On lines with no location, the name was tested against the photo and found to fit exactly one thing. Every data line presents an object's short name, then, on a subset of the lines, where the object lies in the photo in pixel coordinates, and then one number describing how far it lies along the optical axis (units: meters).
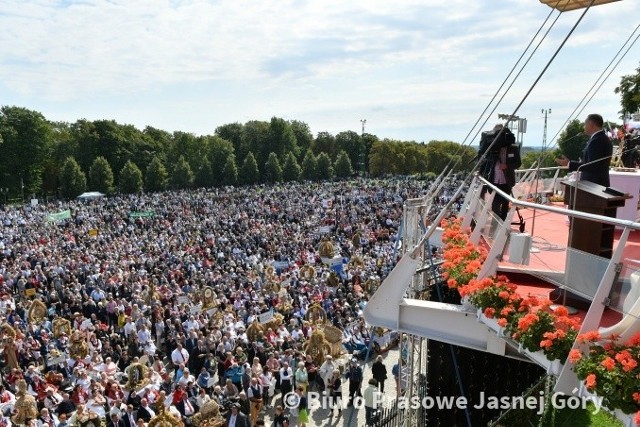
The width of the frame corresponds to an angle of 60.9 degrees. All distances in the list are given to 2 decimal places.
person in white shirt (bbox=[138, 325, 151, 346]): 14.38
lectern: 4.94
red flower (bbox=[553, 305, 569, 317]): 4.59
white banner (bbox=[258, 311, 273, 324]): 15.26
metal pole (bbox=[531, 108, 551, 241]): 9.22
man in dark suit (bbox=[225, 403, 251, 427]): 9.95
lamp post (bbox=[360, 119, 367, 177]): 92.11
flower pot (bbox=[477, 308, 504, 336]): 5.42
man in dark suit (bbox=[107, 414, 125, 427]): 9.98
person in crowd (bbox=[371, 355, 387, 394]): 12.45
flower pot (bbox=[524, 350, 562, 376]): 4.59
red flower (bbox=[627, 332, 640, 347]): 3.73
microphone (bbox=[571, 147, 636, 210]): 5.33
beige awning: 9.75
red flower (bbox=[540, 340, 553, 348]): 4.40
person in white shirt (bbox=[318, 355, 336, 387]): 12.46
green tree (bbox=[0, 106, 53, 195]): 62.09
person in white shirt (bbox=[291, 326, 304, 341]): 15.02
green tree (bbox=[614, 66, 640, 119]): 34.28
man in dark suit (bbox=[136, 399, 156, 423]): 10.55
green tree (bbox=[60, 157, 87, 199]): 62.22
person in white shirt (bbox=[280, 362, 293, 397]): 12.61
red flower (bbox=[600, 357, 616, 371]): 3.70
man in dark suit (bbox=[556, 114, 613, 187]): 5.70
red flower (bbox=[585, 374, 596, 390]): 3.70
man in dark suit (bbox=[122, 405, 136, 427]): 10.21
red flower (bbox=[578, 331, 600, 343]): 3.93
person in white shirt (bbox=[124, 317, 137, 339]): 15.13
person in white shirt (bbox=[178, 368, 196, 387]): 11.45
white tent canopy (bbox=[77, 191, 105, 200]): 52.56
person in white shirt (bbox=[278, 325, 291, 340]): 14.77
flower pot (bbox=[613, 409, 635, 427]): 3.70
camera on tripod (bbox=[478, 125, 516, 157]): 7.96
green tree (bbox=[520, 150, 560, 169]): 57.38
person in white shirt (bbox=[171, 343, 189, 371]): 13.16
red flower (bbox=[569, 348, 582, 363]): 3.95
